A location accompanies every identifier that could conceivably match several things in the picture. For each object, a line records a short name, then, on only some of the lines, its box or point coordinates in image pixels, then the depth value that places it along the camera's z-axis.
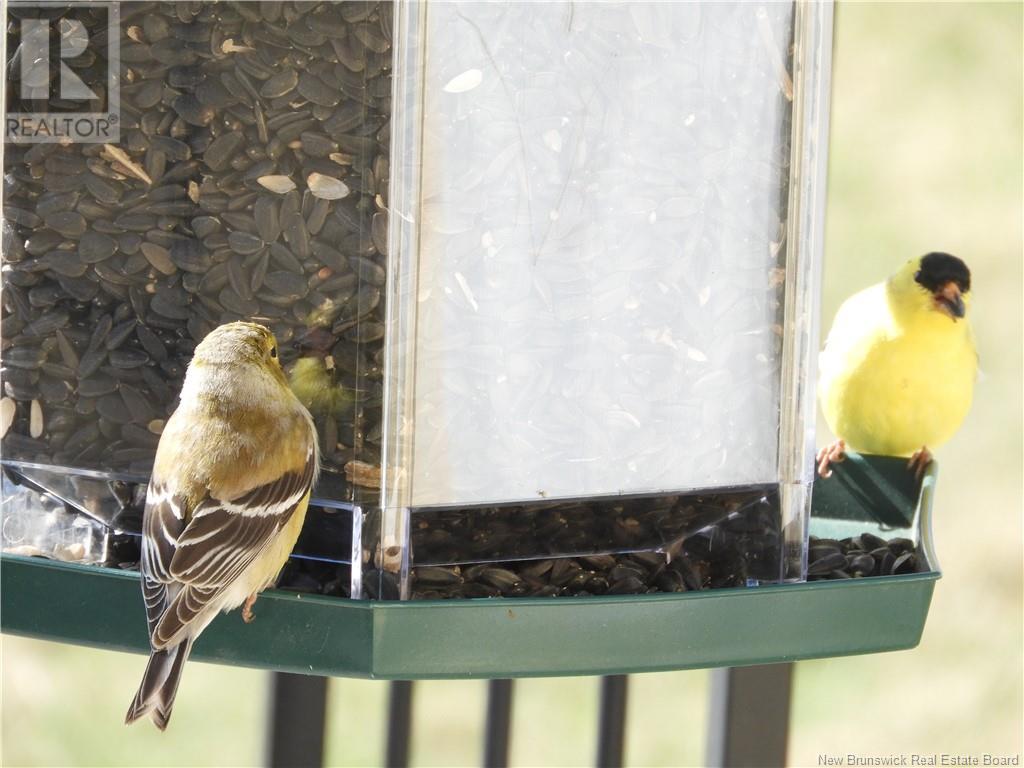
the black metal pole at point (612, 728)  5.51
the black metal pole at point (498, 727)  5.50
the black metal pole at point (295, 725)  4.93
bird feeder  3.32
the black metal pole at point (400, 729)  5.36
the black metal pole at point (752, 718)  5.27
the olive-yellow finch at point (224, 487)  3.36
